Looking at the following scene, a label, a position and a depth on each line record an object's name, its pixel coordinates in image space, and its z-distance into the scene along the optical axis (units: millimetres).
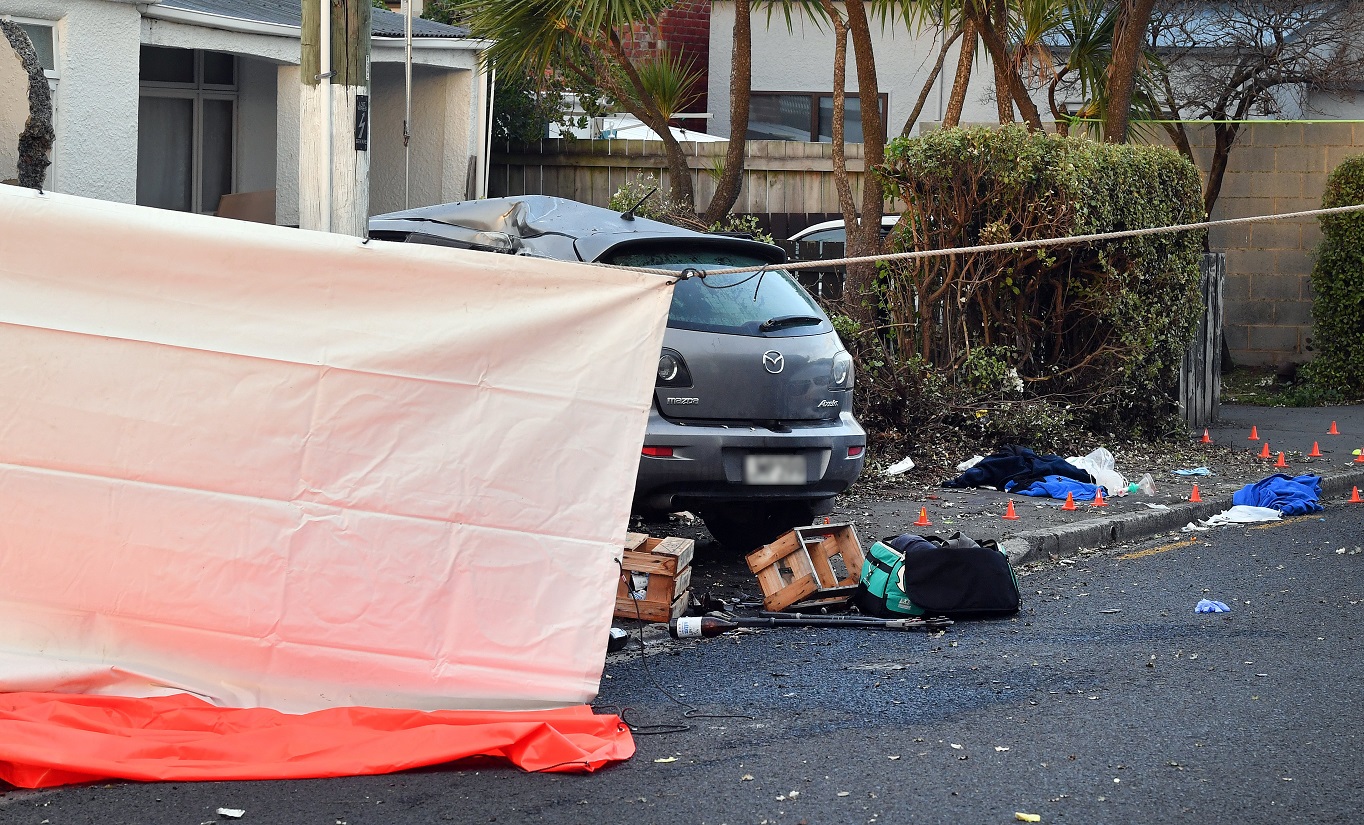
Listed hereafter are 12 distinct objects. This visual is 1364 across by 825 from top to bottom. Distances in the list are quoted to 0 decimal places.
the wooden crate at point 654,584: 12906
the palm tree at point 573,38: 25592
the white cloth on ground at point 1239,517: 19094
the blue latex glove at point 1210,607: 13922
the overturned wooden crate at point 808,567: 13516
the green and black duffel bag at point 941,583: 13391
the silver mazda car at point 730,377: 13812
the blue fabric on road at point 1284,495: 19656
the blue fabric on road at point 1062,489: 19766
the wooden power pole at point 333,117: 12750
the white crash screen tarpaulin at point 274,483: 9930
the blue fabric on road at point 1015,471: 20484
